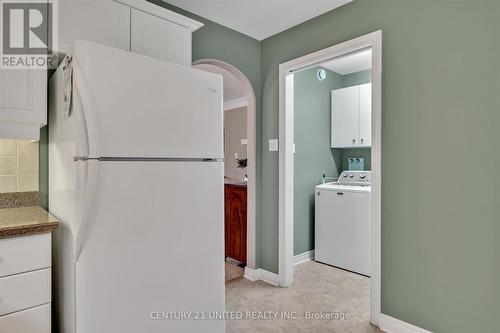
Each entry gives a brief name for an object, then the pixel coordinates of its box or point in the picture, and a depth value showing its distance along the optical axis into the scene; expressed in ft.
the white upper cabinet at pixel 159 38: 5.84
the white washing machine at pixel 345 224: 9.88
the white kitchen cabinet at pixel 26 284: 4.12
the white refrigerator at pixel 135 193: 3.96
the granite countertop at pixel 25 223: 4.12
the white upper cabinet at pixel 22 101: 4.78
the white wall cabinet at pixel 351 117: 11.70
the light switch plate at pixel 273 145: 9.14
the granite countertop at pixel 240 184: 10.72
